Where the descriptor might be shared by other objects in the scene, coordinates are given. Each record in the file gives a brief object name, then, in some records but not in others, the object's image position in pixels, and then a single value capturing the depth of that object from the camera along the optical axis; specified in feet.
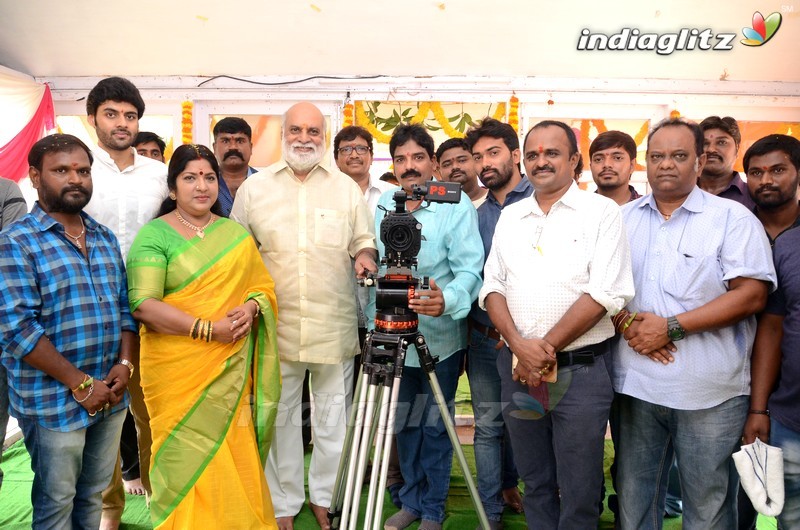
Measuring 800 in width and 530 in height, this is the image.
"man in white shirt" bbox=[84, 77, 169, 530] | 8.15
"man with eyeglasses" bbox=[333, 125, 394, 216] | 11.01
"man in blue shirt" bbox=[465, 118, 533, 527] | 8.49
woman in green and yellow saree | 7.23
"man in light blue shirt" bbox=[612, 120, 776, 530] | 6.13
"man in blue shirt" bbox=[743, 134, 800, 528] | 6.07
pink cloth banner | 15.84
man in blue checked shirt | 6.13
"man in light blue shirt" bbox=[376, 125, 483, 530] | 8.11
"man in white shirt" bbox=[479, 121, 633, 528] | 6.32
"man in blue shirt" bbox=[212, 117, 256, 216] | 10.53
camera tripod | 6.08
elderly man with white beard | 8.30
